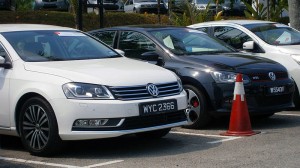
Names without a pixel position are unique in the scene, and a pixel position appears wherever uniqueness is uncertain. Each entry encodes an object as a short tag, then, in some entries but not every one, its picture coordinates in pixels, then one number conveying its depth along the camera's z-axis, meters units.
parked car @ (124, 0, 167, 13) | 39.41
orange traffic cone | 9.03
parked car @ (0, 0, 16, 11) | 26.83
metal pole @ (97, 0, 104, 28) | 16.39
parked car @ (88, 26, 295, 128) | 9.61
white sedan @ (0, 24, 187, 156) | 7.64
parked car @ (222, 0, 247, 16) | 37.47
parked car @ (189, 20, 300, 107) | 11.59
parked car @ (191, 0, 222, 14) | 35.92
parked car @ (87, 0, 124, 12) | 39.75
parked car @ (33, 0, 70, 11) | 37.16
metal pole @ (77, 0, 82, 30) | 15.68
